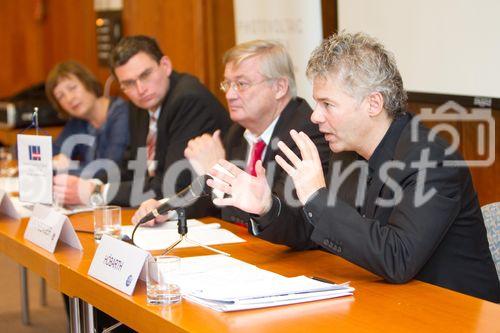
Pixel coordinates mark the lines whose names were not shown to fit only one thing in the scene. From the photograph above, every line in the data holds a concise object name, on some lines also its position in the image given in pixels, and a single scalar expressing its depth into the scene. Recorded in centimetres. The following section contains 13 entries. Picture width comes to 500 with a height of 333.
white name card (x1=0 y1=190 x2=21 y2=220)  496
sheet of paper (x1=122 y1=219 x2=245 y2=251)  412
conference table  277
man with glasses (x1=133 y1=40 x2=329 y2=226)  477
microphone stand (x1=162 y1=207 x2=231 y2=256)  358
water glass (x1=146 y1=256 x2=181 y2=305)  305
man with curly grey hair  329
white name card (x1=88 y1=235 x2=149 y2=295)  319
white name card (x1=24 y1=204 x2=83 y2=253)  403
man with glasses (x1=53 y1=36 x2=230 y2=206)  574
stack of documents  294
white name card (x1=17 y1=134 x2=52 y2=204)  470
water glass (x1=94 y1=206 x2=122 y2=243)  432
